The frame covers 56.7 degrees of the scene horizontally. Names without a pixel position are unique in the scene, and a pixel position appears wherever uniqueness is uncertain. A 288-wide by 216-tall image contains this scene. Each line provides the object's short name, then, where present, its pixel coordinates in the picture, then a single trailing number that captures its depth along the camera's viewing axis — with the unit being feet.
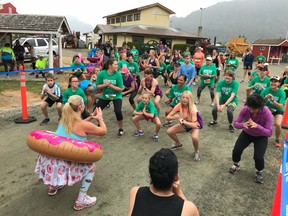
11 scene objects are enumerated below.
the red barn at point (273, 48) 118.32
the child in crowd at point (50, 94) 21.30
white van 59.82
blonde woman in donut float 10.85
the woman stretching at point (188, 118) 16.56
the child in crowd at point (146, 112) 19.57
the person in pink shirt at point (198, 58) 38.93
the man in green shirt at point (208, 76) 28.81
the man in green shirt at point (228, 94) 22.11
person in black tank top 6.30
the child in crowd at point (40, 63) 44.88
